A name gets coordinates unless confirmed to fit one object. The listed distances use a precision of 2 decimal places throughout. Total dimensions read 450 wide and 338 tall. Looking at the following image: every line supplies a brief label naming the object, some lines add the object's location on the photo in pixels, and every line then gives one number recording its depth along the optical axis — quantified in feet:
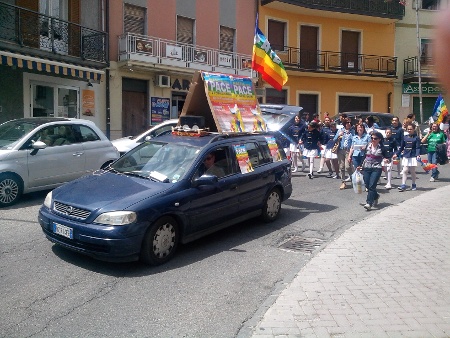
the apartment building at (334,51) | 88.17
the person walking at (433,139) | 43.64
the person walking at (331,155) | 45.88
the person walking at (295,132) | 48.64
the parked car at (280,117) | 45.65
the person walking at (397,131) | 41.00
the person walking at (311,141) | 46.62
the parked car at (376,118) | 61.82
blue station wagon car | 18.61
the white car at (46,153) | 29.94
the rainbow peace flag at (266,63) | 39.91
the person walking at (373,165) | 32.42
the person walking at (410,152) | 40.19
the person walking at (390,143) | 39.14
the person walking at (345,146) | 43.10
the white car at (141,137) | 41.28
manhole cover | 23.40
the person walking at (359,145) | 37.98
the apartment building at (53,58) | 52.19
